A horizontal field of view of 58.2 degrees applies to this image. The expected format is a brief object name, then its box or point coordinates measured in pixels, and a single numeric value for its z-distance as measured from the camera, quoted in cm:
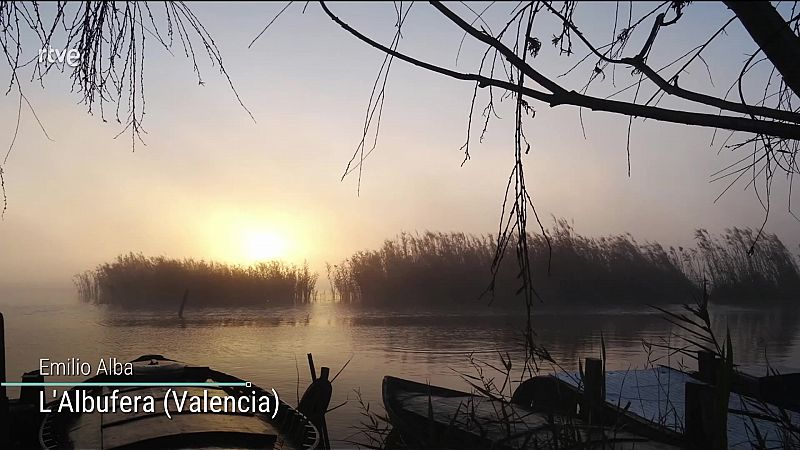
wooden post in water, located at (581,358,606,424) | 196
